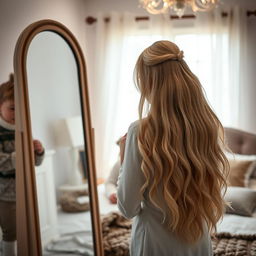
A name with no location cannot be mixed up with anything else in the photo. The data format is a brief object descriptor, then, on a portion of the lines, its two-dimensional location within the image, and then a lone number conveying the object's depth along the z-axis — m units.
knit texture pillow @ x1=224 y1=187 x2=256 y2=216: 2.61
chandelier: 2.77
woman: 1.35
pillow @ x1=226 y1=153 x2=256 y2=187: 3.09
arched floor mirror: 1.67
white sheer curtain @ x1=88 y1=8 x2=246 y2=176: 3.79
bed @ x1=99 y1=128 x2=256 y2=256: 2.10
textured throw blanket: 2.05
